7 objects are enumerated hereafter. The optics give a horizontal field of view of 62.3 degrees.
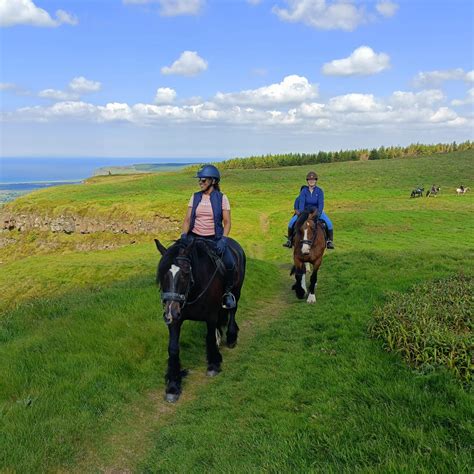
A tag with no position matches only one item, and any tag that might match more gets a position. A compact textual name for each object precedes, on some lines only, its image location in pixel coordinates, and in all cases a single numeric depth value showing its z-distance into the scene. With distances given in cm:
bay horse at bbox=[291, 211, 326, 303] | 1159
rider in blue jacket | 1285
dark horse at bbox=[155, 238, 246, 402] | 606
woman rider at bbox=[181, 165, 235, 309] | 766
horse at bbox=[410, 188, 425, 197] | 4728
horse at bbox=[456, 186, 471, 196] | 4866
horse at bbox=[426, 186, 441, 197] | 4848
